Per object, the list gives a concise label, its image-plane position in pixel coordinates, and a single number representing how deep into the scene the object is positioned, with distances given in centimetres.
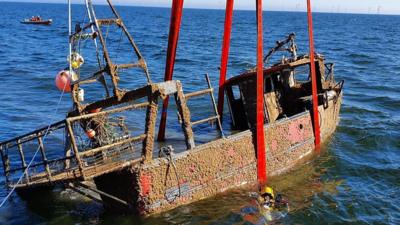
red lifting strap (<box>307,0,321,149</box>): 1688
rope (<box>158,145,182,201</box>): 1193
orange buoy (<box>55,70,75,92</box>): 1334
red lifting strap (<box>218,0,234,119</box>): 1527
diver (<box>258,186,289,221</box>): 1295
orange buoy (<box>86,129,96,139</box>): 1339
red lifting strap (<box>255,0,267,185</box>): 1390
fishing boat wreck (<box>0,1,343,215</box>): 1158
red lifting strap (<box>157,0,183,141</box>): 1495
